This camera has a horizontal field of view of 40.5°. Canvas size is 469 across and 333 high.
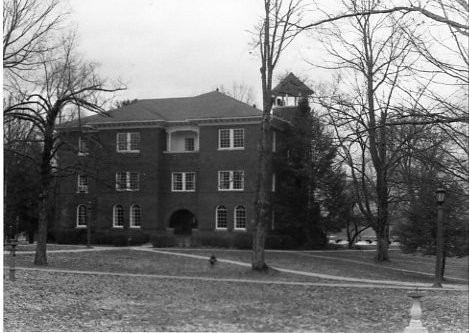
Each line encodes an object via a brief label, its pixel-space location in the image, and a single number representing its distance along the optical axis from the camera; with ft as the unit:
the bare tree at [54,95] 69.82
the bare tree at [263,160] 72.08
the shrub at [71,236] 136.05
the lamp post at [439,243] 53.11
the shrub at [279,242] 128.26
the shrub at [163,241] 127.03
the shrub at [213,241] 127.75
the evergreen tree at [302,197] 131.44
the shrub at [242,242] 126.31
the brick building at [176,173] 134.82
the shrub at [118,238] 131.03
